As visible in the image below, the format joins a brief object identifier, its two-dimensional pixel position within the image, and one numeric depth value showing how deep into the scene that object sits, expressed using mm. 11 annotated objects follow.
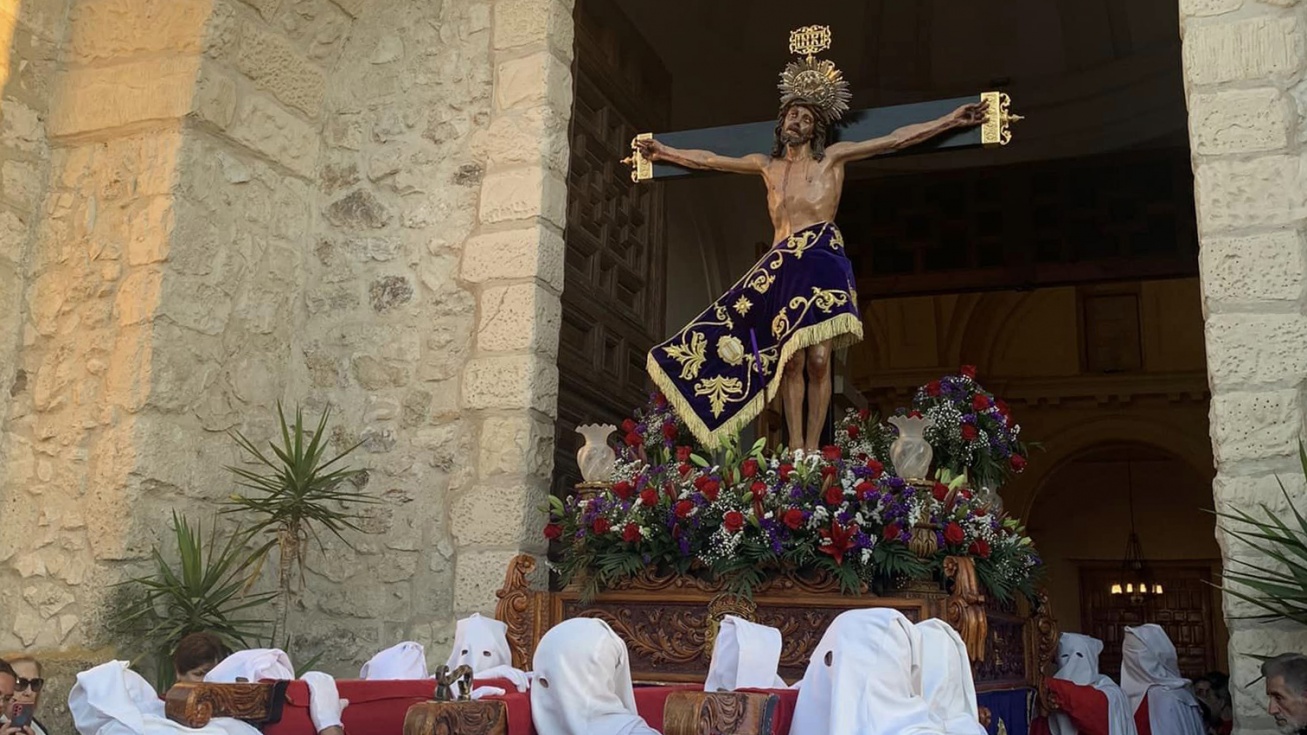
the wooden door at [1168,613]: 14953
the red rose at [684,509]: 5121
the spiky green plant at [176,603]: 5746
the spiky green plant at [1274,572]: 4586
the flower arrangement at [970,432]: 5949
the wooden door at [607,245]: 6965
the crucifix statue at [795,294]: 5668
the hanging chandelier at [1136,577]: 15664
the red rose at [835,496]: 4988
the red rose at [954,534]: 4926
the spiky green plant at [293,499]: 5910
